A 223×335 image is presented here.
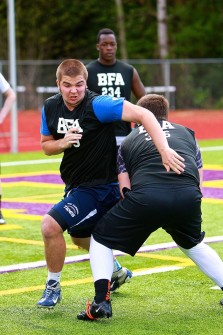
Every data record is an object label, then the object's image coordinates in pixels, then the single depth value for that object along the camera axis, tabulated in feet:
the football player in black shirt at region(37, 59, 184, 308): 35.91
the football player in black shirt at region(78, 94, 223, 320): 33.97
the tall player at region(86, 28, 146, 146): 60.17
